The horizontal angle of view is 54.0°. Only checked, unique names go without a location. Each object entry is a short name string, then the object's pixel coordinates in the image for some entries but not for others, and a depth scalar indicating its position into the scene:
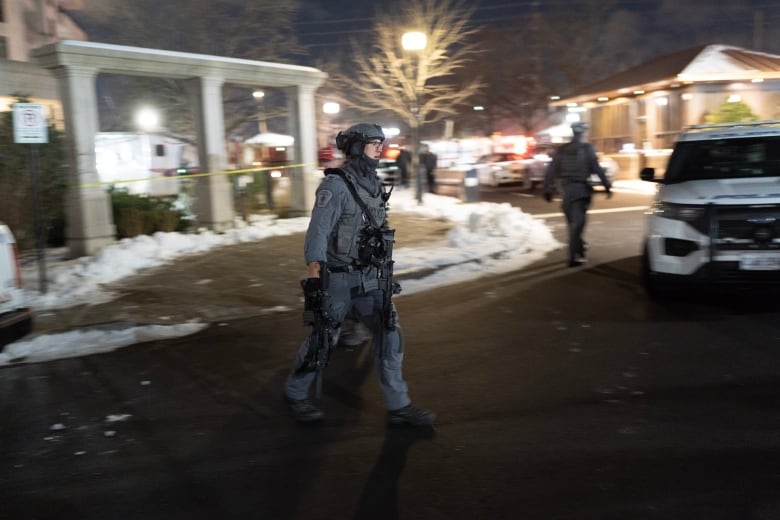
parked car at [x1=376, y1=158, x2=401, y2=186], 28.06
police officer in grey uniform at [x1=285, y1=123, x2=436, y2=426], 4.67
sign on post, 8.73
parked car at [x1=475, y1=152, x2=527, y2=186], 28.72
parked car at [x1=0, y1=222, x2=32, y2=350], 6.45
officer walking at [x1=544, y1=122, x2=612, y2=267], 10.13
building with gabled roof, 26.34
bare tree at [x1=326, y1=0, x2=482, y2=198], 27.16
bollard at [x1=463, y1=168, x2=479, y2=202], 20.39
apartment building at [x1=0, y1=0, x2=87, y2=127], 23.62
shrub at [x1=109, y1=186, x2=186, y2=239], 13.34
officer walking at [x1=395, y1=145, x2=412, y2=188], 24.09
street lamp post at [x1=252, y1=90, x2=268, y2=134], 25.64
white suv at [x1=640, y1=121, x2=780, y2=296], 7.24
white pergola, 12.38
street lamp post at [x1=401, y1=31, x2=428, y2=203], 18.86
